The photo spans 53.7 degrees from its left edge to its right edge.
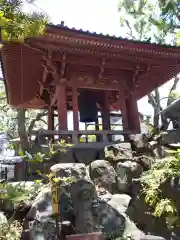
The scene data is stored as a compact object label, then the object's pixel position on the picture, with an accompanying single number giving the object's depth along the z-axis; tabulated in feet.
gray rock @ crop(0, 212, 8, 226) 7.43
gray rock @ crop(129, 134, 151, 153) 14.50
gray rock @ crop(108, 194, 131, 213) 10.11
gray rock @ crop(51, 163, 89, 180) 9.37
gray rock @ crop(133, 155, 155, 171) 12.81
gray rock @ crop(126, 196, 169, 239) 8.79
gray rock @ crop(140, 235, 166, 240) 6.91
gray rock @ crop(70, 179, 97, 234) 8.43
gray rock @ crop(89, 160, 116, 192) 11.90
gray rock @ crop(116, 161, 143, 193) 11.44
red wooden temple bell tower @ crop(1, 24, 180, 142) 17.30
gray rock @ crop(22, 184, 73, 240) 7.63
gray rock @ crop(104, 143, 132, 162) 13.40
